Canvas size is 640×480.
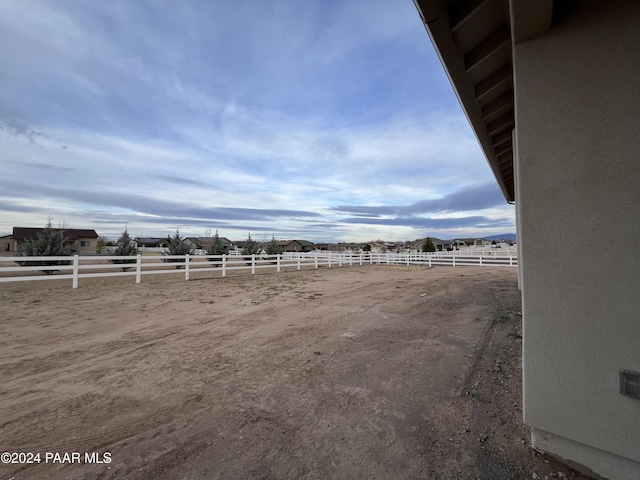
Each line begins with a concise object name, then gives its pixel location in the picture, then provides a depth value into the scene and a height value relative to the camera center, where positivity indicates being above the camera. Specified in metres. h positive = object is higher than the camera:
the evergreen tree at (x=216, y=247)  21.95 +0.40
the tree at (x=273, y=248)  25.15 +0.31
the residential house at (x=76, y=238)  39.50 +2.37
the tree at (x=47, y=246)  14.76 +0.41
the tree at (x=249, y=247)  22.99 +0.38
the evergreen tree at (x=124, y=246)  18.02 +0.45
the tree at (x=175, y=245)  20.00 +0.53
